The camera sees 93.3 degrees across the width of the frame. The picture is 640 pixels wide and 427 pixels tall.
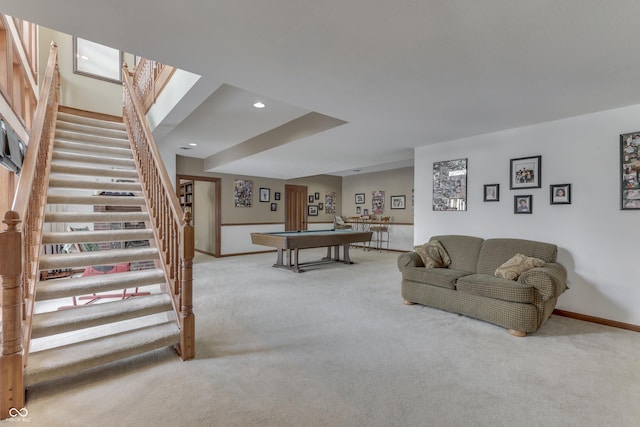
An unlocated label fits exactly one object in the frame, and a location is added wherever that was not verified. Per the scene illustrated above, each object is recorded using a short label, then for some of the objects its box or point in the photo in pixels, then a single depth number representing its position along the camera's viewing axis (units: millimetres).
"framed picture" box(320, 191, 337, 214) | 10445
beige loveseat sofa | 2793
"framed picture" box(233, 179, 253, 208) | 8195
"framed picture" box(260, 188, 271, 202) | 8805
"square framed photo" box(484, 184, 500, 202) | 4012
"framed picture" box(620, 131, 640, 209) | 3018
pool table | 5484
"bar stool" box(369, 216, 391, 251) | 8913
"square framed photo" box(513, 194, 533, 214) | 3715
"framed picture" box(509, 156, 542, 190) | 3658
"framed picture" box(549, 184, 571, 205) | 3432
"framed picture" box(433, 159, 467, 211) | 4371
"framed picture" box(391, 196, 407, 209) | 8758
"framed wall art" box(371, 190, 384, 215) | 9359
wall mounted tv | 2484
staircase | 2064
